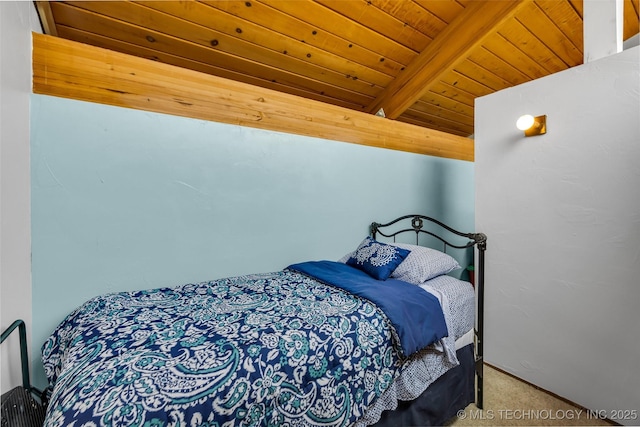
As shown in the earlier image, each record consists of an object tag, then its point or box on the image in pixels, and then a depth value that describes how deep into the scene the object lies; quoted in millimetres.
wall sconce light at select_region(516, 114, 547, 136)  1792
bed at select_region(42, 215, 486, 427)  773
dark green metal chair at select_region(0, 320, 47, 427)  942
